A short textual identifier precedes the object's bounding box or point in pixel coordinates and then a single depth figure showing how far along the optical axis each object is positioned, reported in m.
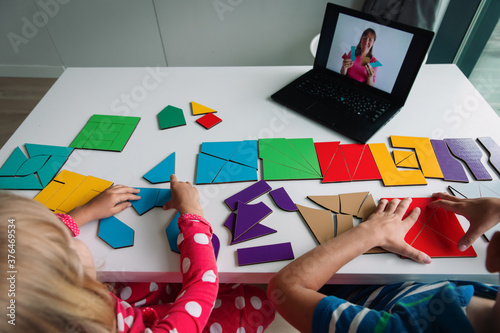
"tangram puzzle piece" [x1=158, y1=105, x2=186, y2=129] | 1.01
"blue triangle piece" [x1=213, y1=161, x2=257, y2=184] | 0.85
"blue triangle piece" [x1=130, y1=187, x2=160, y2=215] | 0.79
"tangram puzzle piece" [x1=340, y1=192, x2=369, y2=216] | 0.78
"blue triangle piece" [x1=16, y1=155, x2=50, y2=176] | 0.87
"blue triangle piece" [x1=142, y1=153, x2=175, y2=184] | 0.86
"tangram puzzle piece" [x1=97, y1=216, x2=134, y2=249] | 0.72
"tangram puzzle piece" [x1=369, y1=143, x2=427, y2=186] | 0.84
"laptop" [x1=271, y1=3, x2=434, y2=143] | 0.95
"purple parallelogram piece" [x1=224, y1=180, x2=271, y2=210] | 0.80
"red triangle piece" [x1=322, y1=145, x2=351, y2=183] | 0.84
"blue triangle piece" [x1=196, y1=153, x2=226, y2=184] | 0.85
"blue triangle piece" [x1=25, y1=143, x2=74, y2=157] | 0.93
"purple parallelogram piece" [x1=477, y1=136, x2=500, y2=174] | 0.86
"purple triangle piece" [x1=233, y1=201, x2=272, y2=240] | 0.74
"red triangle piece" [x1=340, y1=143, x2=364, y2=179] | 0.87
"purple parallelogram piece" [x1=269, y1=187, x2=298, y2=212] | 0.78
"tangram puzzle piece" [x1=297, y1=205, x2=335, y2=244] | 0.73
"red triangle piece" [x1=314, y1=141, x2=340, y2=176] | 0.88
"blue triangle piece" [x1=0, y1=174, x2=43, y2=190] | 0.84
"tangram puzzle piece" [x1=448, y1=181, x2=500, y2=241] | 0.80
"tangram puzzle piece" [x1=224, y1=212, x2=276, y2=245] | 0.73
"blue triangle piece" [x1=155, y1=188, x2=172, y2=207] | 0.80
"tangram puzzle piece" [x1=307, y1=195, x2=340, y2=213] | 0.78
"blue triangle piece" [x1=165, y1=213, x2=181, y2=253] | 0.72
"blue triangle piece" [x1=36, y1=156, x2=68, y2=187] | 0.86
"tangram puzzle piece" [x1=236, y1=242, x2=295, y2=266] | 0.69
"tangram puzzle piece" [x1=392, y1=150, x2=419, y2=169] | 0.88
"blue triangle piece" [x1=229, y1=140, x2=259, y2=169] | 0.89
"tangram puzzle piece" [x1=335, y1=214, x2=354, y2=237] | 0.74
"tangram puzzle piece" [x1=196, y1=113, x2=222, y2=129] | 1.01
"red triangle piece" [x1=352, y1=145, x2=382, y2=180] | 0.85
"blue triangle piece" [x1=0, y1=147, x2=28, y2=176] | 0.87
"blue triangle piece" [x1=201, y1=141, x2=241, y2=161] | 0.91
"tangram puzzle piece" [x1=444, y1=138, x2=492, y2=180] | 0.85
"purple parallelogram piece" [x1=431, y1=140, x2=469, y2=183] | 0.84
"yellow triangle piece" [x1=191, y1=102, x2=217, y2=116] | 1.05
